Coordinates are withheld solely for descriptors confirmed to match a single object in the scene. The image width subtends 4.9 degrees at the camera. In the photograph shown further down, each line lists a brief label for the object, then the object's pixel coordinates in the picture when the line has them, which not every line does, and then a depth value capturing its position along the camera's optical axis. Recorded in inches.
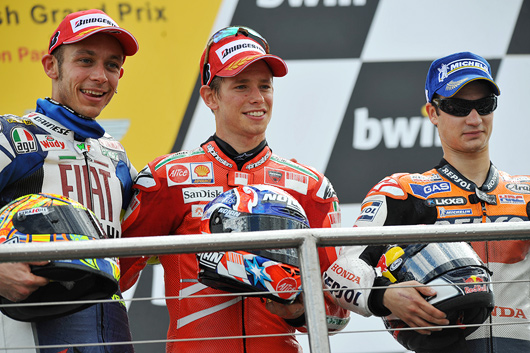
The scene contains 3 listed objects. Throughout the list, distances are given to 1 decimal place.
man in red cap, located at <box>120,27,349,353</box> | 535.6
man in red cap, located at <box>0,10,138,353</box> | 530.7
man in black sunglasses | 526.9
